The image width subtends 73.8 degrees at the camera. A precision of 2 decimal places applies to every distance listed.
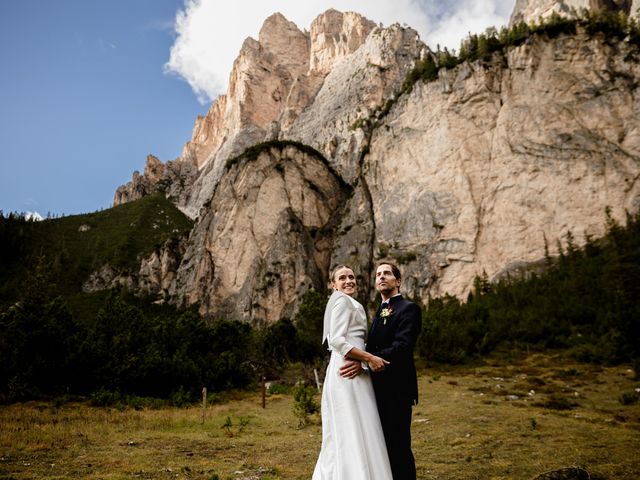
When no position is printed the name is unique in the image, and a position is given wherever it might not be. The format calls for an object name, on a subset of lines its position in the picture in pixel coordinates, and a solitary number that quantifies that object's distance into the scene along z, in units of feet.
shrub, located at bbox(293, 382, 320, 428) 46.85
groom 15.42
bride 14.93
